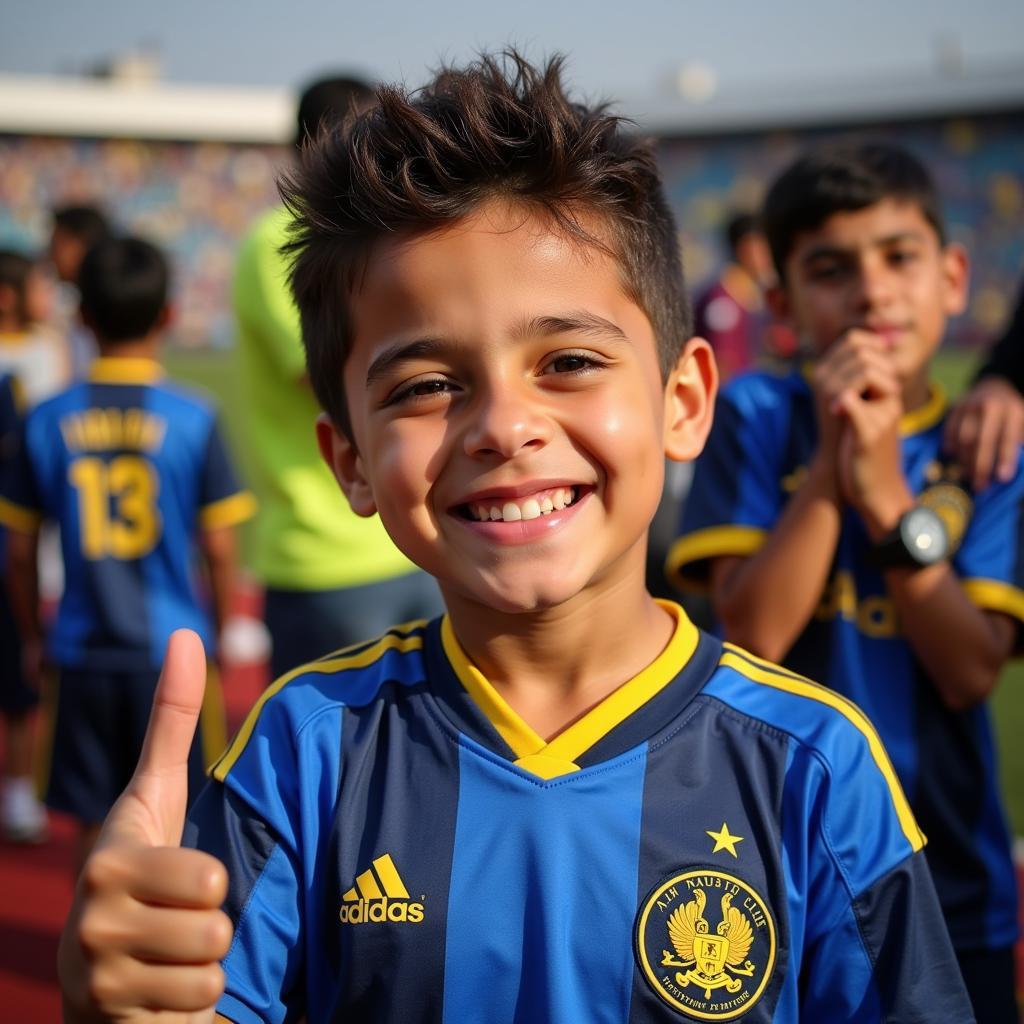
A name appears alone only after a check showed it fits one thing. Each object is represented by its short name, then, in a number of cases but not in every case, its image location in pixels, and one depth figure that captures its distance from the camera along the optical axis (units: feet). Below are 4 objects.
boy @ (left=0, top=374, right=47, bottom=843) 15.21
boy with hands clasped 6.52
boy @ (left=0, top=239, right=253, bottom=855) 12.44
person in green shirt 9.78
